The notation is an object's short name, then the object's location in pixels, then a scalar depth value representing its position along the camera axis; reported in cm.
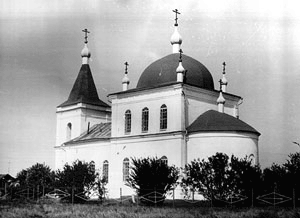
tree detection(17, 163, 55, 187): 4382
